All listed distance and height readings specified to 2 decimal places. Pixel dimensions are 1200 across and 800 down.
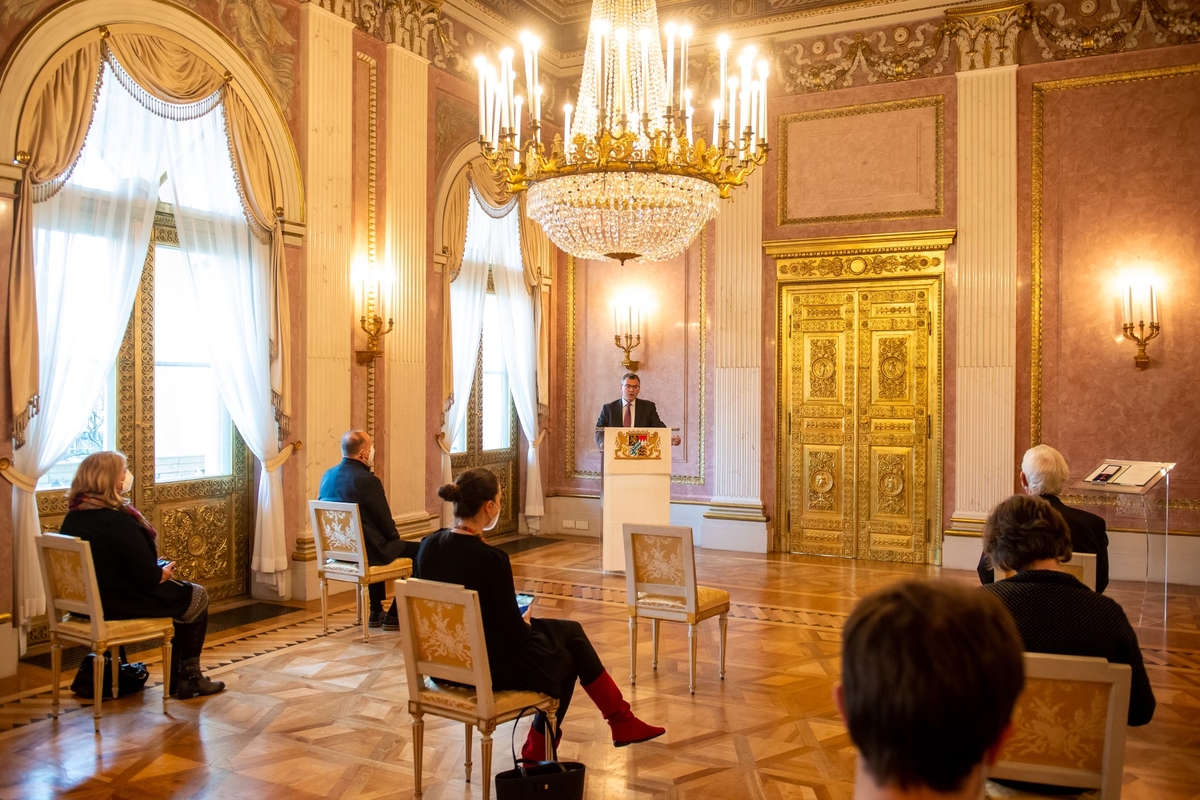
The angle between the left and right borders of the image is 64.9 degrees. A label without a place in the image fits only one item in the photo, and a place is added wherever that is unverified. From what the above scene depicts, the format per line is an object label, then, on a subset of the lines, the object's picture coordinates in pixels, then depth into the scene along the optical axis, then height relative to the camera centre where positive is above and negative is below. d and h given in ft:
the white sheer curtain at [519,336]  29.32 +1.72
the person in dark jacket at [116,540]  13.51 -2.15
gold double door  27.04 -0.84
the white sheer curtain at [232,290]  18.97 +2.12
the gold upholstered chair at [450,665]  10.11 -3.06
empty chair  14.84 -3.13
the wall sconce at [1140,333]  24.03 +1.45
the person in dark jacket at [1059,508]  13.07 -1.66
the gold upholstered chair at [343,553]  17.81 -3.13
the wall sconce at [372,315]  22.79 +1.83
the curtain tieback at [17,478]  15.42 -1.44
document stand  19.19 -1.82
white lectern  23.36 -2.15
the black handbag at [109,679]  14.56 -4.51
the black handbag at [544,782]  9.37 -3.92
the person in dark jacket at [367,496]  18.43 -2.08
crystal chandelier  15.71 +4.12
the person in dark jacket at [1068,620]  7.89 -1.93
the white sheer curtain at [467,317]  26.50 +2.12
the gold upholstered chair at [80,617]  12.93 -3.24
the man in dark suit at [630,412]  25.81 -0.62
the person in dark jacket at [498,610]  10.58 -2.47
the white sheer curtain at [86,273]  15.88 +2.09
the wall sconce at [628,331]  30.68 +1.94
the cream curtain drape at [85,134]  15.57 +4.54
